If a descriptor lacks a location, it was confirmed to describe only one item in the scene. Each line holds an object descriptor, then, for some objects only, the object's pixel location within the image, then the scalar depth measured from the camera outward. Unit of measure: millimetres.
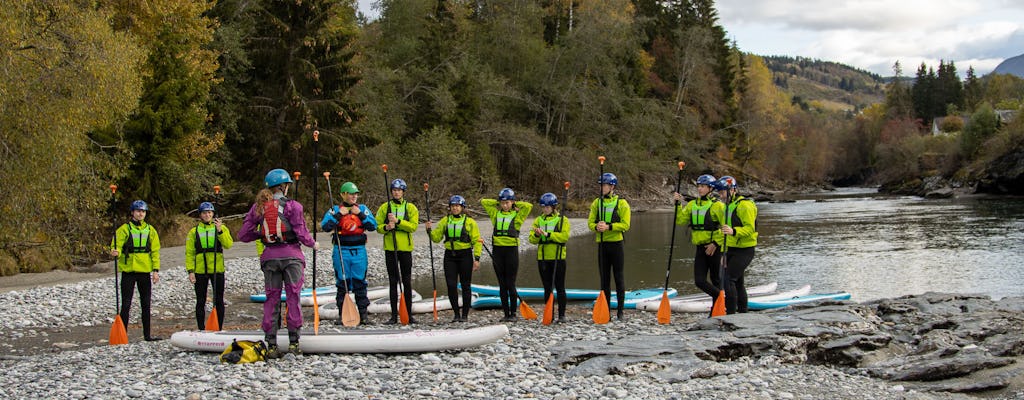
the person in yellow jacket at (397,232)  10805
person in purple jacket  7941
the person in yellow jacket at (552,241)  10820
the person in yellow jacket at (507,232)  11141
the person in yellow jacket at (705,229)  10656
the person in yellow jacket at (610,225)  10602
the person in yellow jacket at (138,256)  10352
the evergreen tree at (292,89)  27844
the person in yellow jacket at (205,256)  10844
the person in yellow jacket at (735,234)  10328
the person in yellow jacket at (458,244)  11016
